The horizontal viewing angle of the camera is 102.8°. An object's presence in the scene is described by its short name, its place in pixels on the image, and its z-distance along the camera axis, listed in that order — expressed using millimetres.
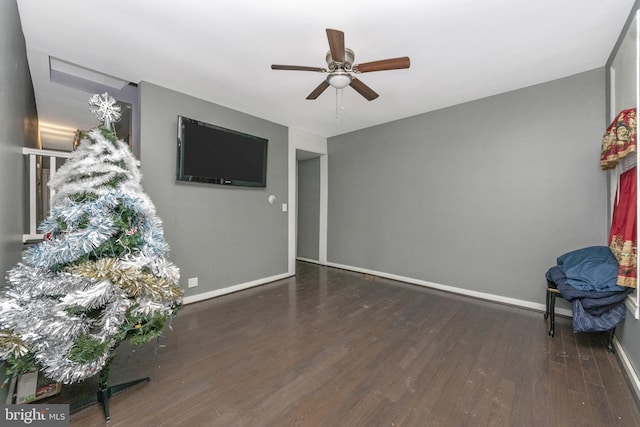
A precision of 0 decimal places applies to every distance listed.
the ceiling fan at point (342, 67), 1784
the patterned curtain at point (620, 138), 1814
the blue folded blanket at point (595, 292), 1943
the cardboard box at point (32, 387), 1419
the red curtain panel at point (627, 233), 1795
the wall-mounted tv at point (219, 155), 3023
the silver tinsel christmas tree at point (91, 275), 1209
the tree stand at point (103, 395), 1444
